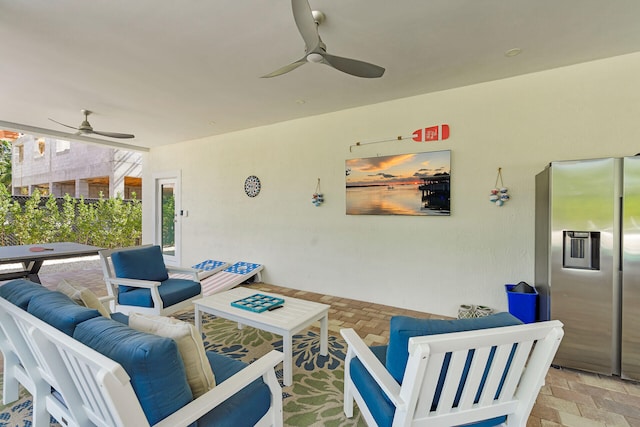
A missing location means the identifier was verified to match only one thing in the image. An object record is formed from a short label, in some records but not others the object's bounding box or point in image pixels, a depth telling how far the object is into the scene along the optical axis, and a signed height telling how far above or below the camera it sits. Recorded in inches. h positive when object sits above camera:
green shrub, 222.5 -9.2
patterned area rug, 68.0 -48.7
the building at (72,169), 372.2 +59.9
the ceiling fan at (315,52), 65.5 +42.5
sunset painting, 131.4 +14.0
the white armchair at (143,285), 106.4 -30.4
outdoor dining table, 124.1 -20.2
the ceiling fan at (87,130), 151.1 +43.1
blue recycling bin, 104.7 -34.0
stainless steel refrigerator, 82.9 -14.8
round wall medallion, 190.4 +17.6
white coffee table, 80.2 -32.3
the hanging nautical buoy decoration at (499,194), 117.6 +8.0
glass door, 234.8 -6.5
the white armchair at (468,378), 40.0 -25.8
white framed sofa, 35.8 -23.6
